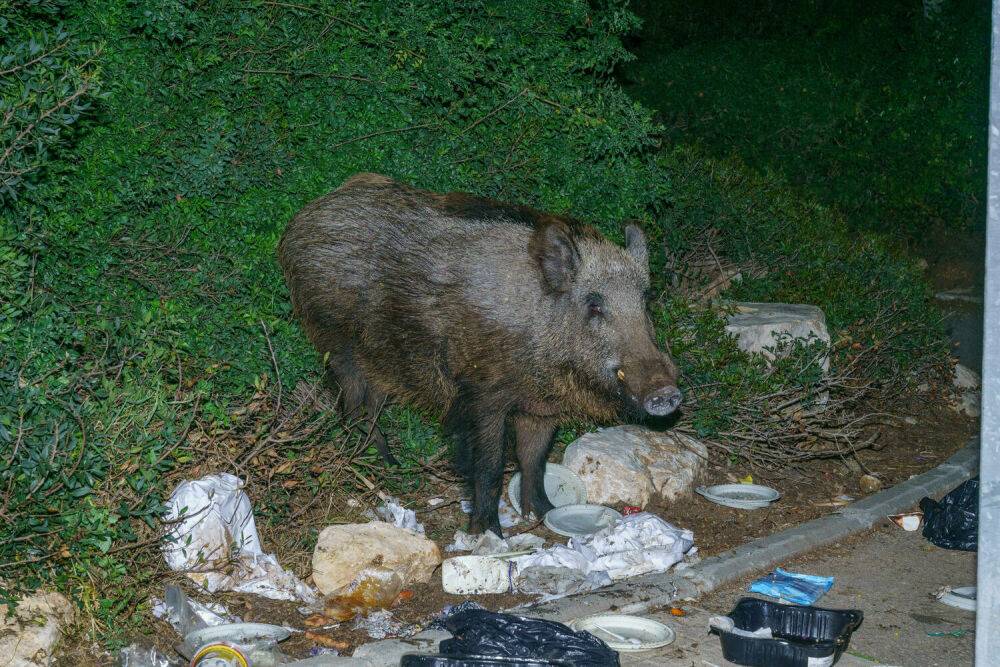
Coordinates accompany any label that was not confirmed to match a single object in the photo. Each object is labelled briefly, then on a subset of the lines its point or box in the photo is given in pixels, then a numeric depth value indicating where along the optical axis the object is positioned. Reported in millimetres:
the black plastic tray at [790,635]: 4312
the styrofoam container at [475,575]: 5164
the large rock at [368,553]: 5055
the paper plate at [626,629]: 4551
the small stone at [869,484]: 7172
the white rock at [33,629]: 3988
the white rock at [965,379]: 9784
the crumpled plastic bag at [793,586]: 5156
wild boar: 5914
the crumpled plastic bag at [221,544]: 4762
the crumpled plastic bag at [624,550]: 5453
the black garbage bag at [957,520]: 6062
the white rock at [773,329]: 7688
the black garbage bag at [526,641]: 4148
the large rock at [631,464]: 6543
